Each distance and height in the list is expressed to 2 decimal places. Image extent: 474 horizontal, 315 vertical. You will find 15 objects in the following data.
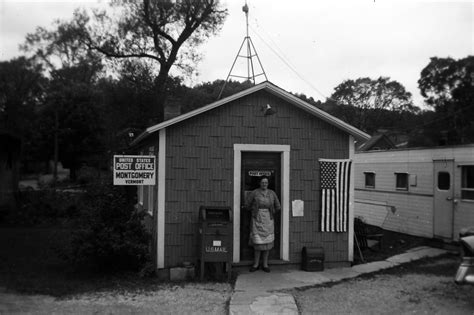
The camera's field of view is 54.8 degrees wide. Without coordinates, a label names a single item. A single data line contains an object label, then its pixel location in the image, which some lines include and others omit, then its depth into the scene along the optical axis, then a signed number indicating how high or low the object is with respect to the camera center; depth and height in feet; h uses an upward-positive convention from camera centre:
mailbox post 26.63 -3.77
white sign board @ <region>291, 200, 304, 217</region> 29.91 -1.92
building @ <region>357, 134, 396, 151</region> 123.42 +10.24
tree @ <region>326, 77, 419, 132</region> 95.76 +19.14
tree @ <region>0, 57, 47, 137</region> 53.78 +13.97
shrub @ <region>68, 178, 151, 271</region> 27.45 -3.71
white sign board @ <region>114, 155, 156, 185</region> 28.27 +0.33
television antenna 35.22 +9.77
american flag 30.40 -1.06
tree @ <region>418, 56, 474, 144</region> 114.75 +23.81
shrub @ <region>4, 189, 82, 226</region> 55.47 -4.44
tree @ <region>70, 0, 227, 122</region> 83.82 +27.20
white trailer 34.14 -0.88
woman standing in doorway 28.25 -2.59
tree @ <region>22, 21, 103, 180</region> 122.01 +15.58
